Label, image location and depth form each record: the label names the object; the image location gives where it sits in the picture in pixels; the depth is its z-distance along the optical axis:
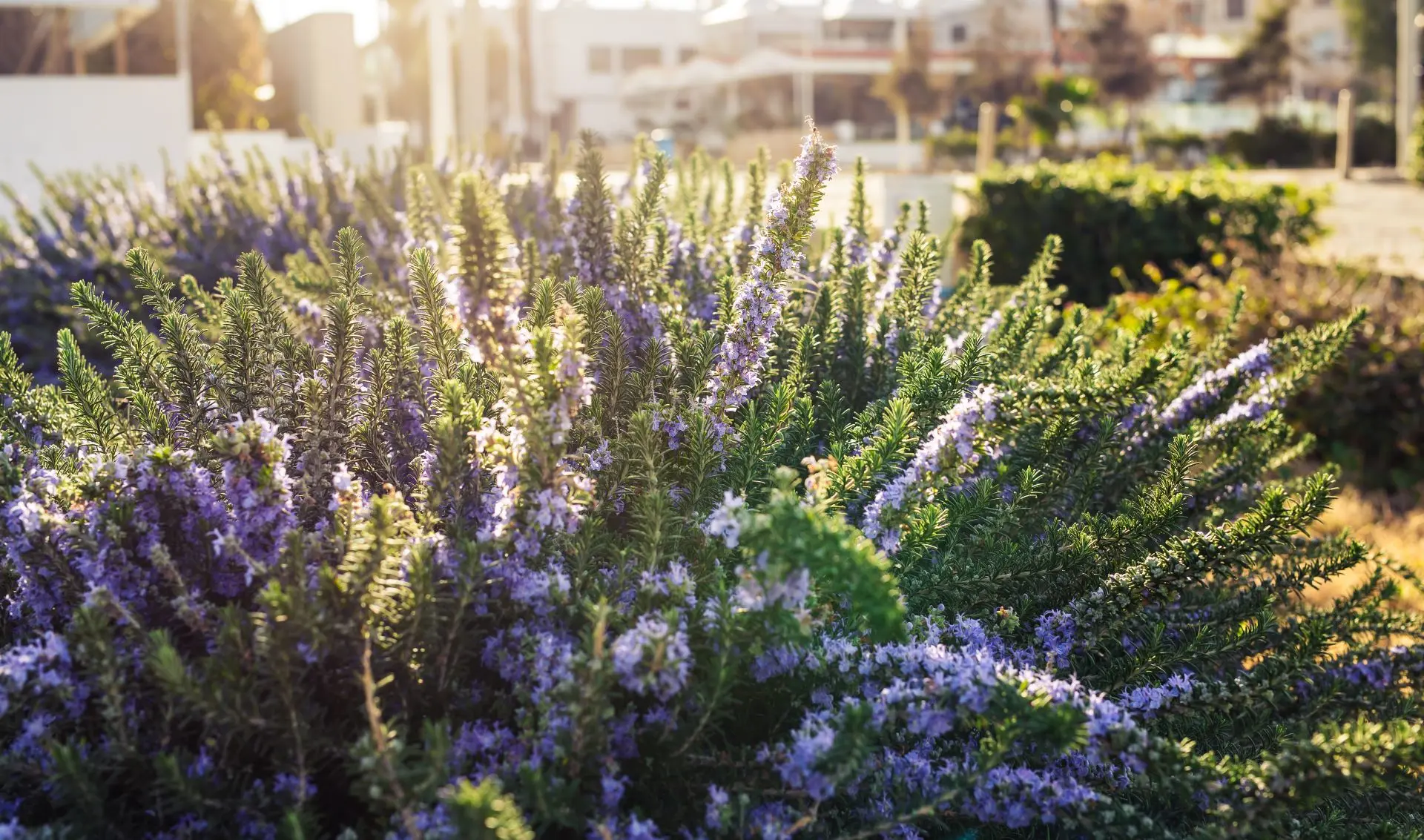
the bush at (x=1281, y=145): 35.66
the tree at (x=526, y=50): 46.66
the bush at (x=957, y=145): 35.19
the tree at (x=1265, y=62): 45.38
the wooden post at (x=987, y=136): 14.76
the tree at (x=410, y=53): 35.15
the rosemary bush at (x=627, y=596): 1.45
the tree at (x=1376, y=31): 45.53
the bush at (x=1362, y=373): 5.40
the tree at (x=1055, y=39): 47.09
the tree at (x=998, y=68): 44.50
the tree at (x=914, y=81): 41.97
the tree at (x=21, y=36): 15.68
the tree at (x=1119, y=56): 42.31
